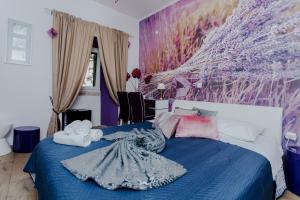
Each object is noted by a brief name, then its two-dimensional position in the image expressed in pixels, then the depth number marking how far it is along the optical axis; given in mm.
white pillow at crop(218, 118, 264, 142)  1919
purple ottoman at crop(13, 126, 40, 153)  2658
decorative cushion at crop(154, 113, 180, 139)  2094
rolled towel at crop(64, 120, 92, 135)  1655
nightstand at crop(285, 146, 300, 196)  1897
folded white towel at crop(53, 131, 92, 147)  1588
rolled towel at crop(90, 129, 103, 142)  1766
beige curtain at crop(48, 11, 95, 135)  3088
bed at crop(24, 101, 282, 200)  943
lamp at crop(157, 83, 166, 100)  3531
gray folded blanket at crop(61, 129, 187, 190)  998
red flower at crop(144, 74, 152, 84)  4007
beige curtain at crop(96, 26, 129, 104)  3662
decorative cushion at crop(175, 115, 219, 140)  2027
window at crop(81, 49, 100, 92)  4048
